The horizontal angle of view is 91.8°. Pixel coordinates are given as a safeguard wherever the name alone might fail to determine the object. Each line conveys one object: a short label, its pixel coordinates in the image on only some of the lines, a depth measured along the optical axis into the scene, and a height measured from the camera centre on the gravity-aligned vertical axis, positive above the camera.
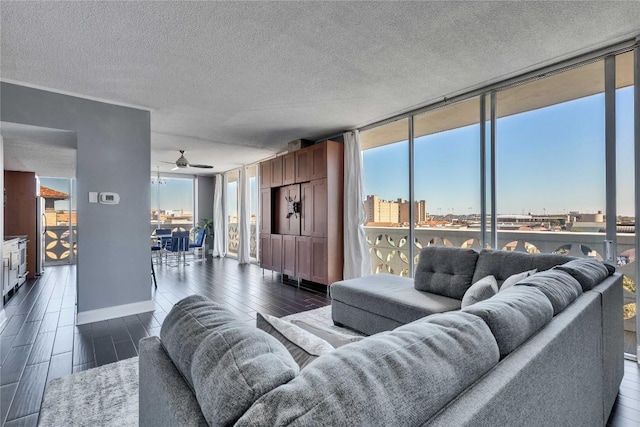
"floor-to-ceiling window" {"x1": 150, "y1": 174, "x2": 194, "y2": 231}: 8.99 +0.35
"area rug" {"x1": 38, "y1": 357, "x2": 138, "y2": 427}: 1.80 -1.19
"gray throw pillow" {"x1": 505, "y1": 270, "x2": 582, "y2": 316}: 1.36 -0.35
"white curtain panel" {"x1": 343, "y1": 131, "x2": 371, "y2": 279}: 4.66 -0.02
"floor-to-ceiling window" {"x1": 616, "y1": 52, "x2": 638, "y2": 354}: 2.52 +0.20
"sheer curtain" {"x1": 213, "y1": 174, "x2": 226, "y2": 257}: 9.09 -0.26
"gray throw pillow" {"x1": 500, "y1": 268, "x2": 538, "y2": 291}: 2.28 -0.49
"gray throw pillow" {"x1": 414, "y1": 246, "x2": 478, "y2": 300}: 2.80 -0.55
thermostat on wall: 3.59 +0.20
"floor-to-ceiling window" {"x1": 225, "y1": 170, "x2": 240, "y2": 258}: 8.92 +0.03
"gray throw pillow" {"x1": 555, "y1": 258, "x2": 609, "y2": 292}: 1.72 -0.35
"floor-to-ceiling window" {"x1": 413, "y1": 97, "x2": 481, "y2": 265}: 3.51 +0.45
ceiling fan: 5.94 +1.00
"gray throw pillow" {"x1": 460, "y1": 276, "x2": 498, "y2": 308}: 2.30 -0.59
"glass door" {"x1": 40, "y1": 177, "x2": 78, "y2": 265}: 7.68 -0.14
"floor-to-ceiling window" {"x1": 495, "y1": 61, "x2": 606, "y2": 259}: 2.72 +0.46
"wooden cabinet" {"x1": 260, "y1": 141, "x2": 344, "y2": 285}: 4.79 -0.02
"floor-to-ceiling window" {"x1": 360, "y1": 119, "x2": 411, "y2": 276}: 4.30 +0.27
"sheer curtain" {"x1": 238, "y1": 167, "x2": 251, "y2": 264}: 7.82 -0.20
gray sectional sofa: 0.58 -0.37
